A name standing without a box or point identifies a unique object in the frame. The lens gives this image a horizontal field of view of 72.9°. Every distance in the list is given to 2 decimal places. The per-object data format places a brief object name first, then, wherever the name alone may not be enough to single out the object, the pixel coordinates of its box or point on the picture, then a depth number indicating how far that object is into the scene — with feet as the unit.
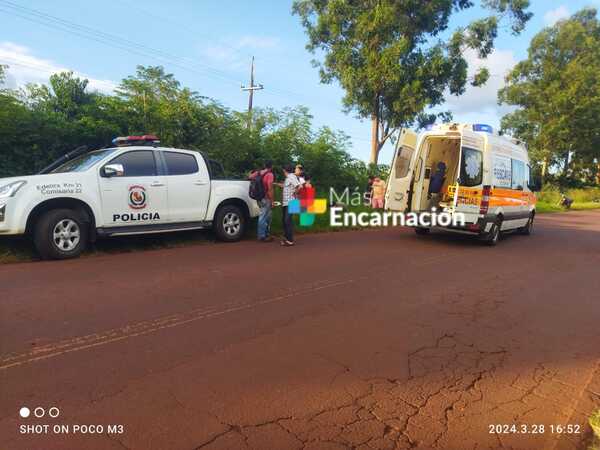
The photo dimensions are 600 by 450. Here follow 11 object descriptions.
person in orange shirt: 49.01
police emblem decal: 23.30
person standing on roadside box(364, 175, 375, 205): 52.84
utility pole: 90.58
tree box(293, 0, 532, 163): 61.36
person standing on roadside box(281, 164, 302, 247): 28.94
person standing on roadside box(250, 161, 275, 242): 28.96
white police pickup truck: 20.35
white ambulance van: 30.27
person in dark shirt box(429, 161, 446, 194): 34.06
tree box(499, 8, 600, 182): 116.16
